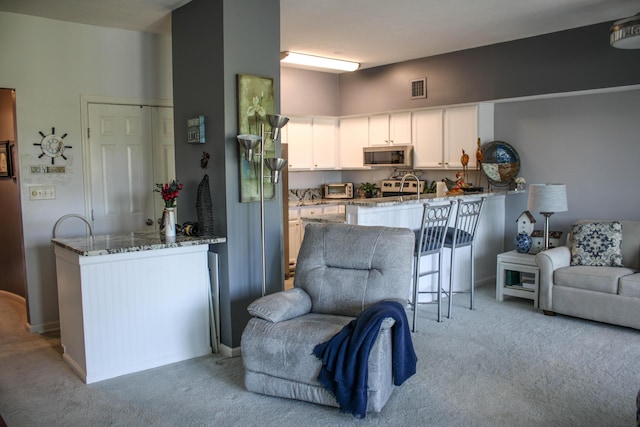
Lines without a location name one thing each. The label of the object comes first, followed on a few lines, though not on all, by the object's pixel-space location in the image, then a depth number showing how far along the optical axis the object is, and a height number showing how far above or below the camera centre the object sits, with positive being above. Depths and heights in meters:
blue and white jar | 5.36 -0.74
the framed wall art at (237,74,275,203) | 3.87 +0.43
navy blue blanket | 2.84 -1.00
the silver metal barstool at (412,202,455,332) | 4.39 -0.58
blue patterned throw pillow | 4.74 -0.69
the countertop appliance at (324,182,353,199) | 7.62 -0.24
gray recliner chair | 3.00 -0.84
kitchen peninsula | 4.73 -0.44
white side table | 5.14 -1.07
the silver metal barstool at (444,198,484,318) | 4.73 -0.57
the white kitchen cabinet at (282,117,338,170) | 7.05 +0.45
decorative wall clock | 4.61 +0.30
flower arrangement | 3.91 -0.12
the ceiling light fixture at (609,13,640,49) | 4.04 +1.07
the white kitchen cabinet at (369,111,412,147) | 6.82 +0.59
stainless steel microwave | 6.77 +0.23
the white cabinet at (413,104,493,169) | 6.15 +0.47
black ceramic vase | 3.97 -0.23
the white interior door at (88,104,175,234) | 4.90 +0.12
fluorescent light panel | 6.00 +1.36
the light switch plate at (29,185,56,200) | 4.59 -0.11
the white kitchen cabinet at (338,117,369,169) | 7.36 +0.48
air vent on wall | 6.57 +1.06
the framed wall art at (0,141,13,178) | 5.32 +0.20
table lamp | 5.07 -0.27
